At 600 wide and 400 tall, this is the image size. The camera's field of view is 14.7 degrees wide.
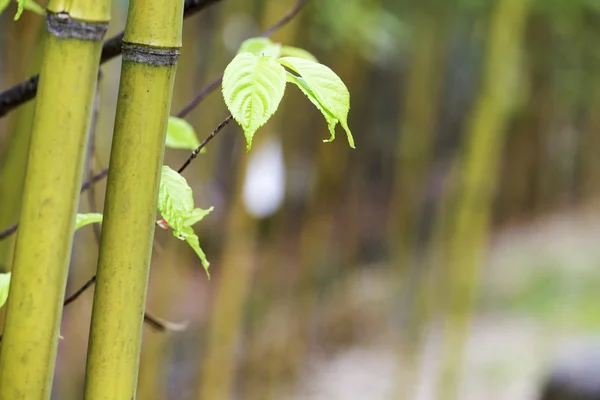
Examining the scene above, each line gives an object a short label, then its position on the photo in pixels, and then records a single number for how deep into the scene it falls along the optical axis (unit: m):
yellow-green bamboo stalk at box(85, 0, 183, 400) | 1.61
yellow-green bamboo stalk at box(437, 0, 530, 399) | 4.98
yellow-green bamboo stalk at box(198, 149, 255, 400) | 5.35
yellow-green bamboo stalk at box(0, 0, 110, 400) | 1.58
